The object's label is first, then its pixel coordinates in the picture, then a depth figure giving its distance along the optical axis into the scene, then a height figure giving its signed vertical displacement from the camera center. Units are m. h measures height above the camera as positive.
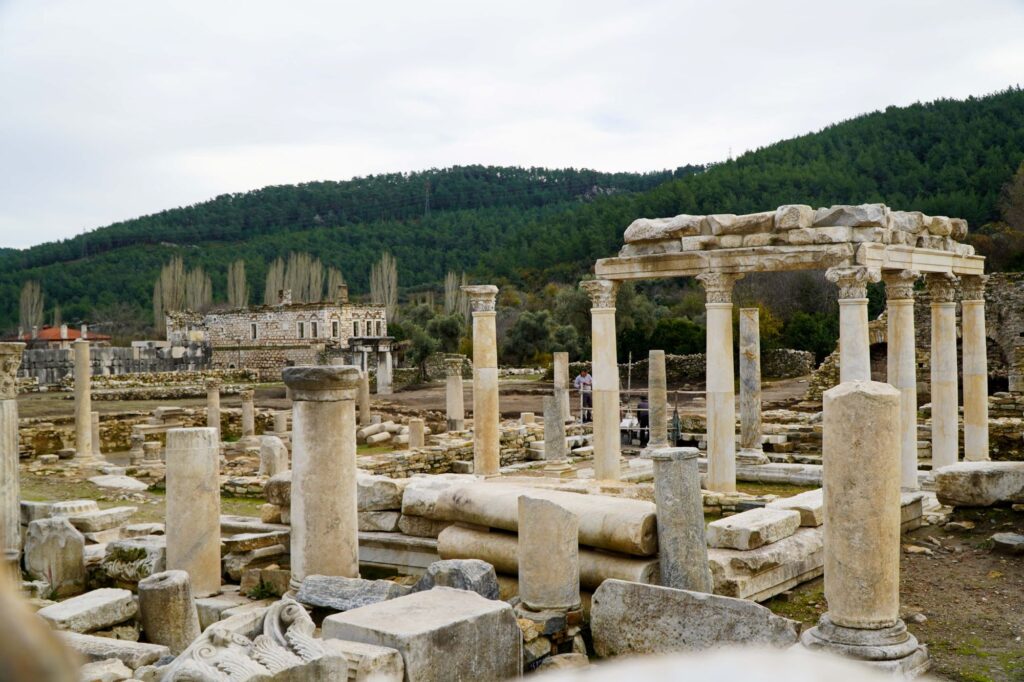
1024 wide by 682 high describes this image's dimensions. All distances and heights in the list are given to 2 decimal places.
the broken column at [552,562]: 8.20 -1.94
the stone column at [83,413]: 21.14 -1.53
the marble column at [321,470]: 8.80 -1.20
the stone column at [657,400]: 19.61 -1.44
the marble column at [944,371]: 15.51 -0.77
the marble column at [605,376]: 14.82 -0.70
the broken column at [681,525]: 8.33 -1.70
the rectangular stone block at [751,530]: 9.48 -2.01
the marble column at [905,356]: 14.11 -0.48
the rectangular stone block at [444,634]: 6.62 -2.09
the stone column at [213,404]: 24.03 -1.58
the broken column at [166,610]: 8.38 -2.32
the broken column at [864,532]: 6.68 -1.45
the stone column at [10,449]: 10.42 -1.14
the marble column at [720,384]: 13.98 -0.81
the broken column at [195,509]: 9.56 -1.67
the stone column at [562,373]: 21.52 -0.93
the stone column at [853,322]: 12.87 +0.03
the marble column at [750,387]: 17.55 -1.08
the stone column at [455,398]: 24.19 -1.60
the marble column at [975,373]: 15.62 -0.82
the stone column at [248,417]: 25.56 -2.07
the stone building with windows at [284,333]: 57.12 +0.33
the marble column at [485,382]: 15.65 -0.78
